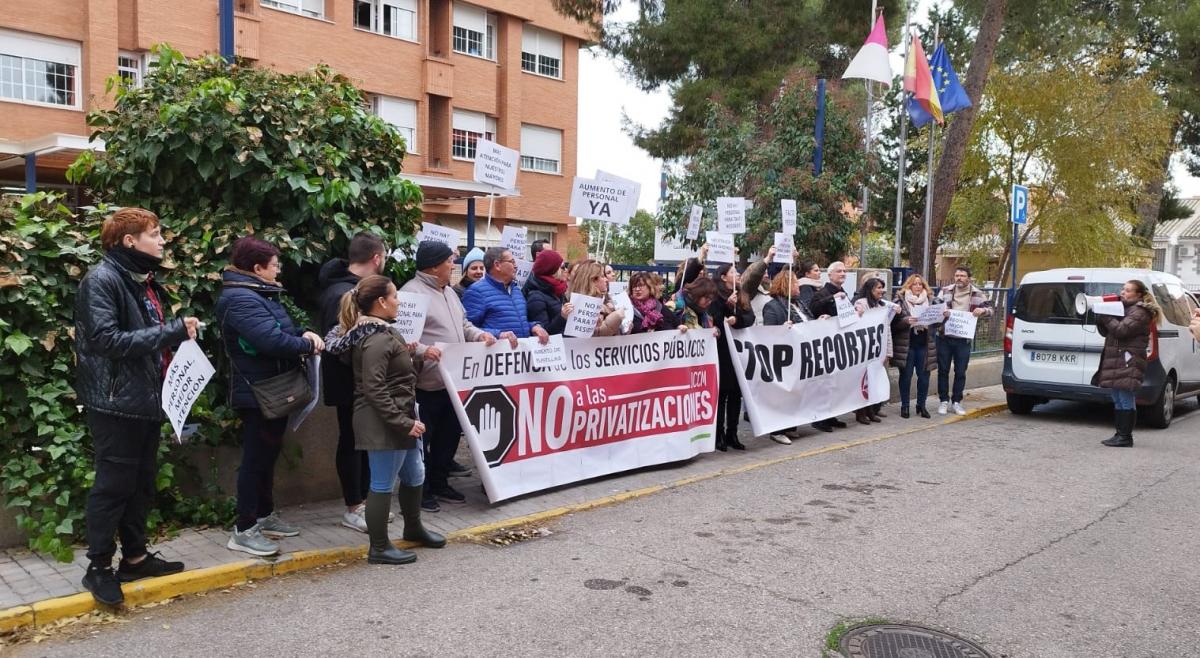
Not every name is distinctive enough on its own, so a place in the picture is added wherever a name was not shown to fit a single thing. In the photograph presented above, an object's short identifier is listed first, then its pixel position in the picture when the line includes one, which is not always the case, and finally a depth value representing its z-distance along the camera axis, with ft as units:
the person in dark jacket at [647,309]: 27.07
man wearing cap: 20.76
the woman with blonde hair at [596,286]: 24.63
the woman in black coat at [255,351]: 16.51
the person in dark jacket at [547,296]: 24.76
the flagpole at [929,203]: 53.57
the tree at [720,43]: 69.56
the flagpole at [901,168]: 54.50
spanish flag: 51.78
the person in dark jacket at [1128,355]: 32.14
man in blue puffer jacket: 22.89
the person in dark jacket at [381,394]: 16.71
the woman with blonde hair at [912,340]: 36.91
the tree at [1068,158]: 75.87
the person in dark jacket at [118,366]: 13.98
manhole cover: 13.99
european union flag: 54.44
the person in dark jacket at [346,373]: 18.76
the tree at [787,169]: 47.29
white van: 36.04
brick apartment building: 67.31
